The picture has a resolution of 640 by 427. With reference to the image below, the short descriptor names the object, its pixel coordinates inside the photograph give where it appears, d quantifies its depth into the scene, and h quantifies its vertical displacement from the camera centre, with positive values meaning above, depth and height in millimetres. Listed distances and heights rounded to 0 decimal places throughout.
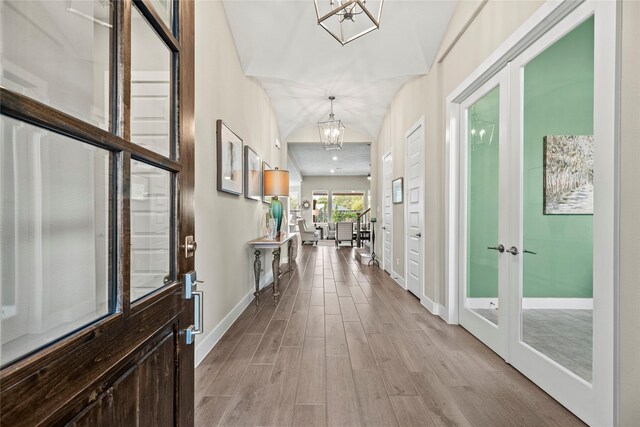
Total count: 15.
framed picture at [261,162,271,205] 4633 +399
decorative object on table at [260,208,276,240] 4160 -208
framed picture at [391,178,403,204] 4677 +361
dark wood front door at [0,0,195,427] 494 -1
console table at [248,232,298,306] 3557 -563
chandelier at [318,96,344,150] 5739 +1541
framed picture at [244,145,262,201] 3621 +487
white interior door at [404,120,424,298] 3747 +93
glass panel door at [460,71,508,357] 2287 -25
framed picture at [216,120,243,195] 2693 +513
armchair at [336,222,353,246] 10469 -689
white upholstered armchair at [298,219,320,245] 10927 -803
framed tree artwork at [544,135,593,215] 1635 +222
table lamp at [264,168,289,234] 4188 +371
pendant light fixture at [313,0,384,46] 3012 +2014
